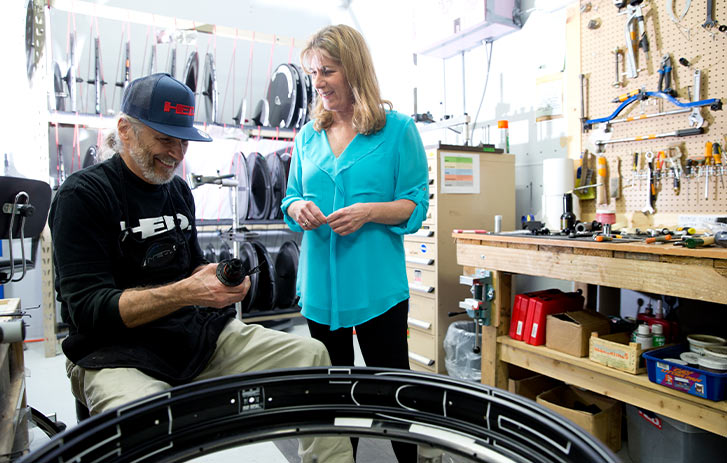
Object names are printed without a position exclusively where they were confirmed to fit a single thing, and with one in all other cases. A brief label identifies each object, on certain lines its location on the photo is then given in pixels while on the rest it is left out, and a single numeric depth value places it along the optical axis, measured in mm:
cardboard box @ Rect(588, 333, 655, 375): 1567
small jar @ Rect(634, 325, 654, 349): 1663
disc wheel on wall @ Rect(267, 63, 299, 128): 3736
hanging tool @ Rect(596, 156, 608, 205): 2311
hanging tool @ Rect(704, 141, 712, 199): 1915
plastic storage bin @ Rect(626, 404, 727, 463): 1538
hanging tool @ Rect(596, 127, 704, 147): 1953
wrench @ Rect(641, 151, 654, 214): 2121
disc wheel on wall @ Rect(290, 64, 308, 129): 3682
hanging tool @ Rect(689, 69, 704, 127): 1944
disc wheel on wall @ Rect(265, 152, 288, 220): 3648
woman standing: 1276
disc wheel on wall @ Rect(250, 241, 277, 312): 3482
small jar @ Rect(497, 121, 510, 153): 2769
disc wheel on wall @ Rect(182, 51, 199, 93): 3520
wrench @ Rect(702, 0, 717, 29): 1885
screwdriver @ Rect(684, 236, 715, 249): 1337
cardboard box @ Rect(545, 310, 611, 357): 1754
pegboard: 1920
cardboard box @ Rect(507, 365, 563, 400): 2084
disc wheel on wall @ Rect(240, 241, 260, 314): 3430
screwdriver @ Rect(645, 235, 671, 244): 1504
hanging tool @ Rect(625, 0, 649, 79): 2123
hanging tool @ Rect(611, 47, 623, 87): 2232
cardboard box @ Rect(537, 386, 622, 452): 1779
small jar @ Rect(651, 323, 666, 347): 1672
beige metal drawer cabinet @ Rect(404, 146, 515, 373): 2521
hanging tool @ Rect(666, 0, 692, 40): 1968
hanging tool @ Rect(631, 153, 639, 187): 2182
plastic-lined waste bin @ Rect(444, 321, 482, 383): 2369
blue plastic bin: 1348
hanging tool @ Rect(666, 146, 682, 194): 2008
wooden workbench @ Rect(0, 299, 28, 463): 1141
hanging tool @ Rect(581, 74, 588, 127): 2410
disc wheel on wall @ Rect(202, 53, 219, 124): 3521
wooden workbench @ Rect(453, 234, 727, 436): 1327
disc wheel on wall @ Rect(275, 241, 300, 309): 3658
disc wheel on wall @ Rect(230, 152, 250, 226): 3682
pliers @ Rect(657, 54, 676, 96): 2027
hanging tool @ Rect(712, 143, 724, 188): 1891
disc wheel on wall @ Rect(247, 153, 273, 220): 3635
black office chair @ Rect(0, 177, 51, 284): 1788
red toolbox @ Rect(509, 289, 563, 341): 1996
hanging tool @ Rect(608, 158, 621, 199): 2268
